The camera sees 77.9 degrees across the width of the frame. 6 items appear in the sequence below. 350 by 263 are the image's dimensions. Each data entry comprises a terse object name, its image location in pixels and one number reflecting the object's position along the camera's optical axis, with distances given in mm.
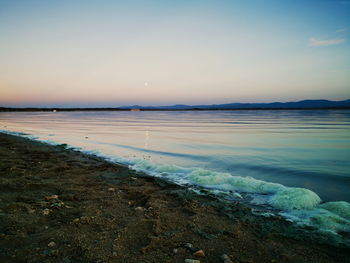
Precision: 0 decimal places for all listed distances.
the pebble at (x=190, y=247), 3377
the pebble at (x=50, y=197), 5087
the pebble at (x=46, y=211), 4297
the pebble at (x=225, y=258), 3107
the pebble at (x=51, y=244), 3270
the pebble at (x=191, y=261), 3051
